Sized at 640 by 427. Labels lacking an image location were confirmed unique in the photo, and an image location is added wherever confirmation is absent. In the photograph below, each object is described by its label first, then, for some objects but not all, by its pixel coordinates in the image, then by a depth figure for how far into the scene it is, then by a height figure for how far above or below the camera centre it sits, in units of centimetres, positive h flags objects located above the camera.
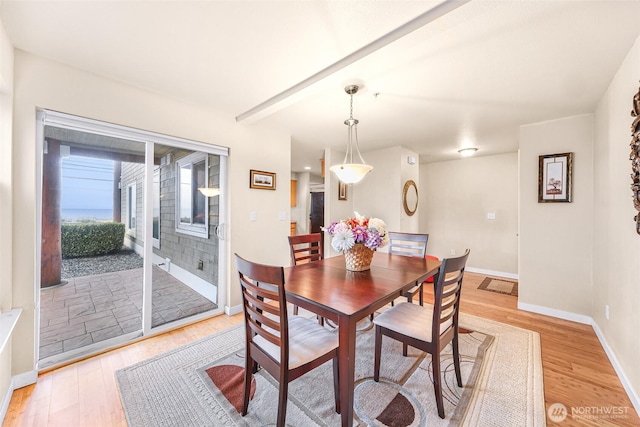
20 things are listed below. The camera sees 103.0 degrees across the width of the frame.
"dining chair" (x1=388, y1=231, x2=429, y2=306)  276 -35
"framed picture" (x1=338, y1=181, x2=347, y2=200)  464 +42
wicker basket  203 -35
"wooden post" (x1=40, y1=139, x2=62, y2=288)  198 -4
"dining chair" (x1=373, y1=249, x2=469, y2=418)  151 -74
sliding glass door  205 -22
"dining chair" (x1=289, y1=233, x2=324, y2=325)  263 -38
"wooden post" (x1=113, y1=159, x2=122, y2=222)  237 +19
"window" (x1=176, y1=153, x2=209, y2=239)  295 +21
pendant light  226 +41
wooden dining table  128 -48
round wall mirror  439 +30
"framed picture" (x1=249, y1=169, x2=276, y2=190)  321 +43
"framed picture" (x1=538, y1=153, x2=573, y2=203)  294 +44
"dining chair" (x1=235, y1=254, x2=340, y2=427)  129 -75
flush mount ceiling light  422 +105
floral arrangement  197 -16
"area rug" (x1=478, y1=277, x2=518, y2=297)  392 -118
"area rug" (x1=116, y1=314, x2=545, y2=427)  152 -121
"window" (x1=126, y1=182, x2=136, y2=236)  246 +4
